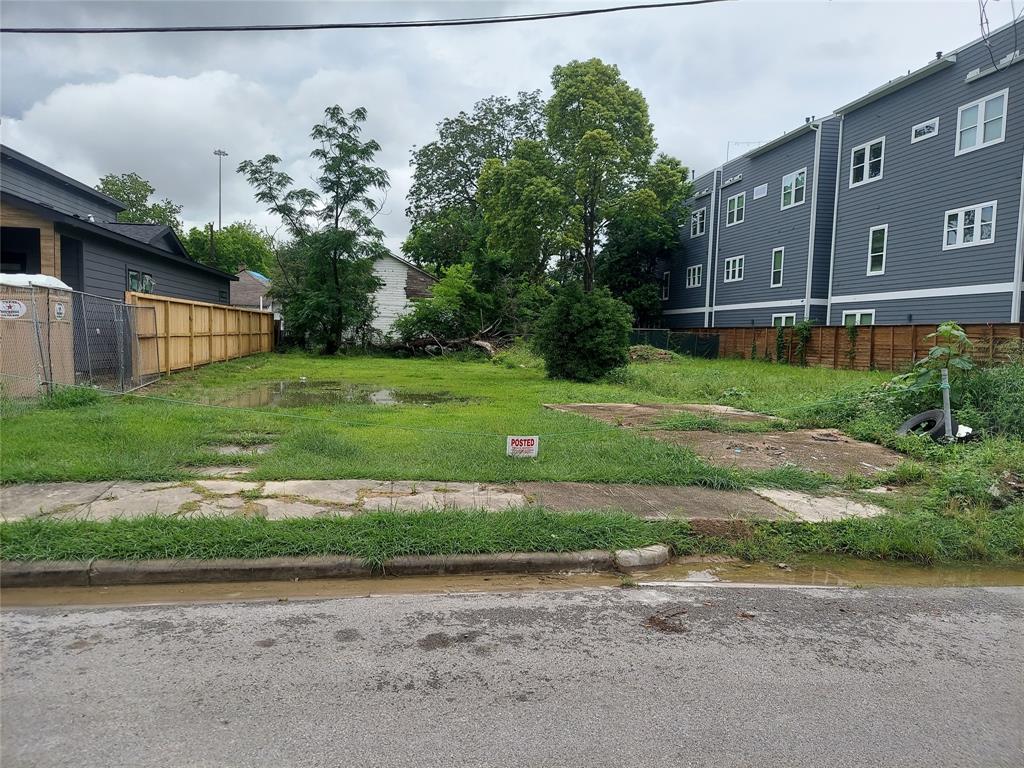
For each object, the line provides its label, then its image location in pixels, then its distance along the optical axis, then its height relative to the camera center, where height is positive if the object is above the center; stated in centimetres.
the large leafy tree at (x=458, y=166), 4631 +1187
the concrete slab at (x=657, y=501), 615 -159
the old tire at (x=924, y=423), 926 -115
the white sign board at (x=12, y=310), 945 +21
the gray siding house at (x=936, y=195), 1970 +495
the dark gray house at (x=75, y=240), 1594 +229
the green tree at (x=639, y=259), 3922 +482
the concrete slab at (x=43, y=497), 541 -149
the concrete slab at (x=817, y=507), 627 -163
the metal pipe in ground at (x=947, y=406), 893 -85
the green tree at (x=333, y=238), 2992 +416
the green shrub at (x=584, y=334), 1836 +3
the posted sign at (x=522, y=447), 770 -130
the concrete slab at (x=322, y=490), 616 -152
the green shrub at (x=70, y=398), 972 -108
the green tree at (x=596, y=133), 2173 +680
